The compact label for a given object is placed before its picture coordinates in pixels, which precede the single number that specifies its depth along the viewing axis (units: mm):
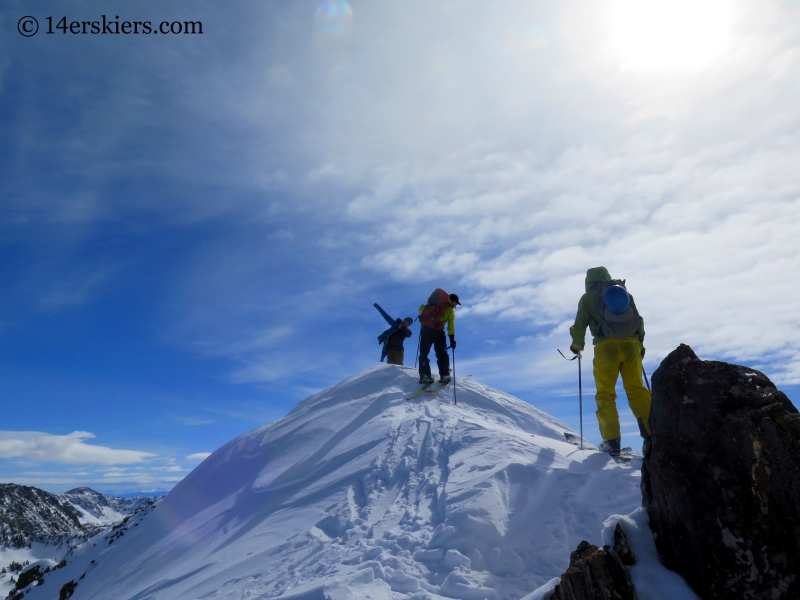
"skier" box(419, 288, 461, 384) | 14547
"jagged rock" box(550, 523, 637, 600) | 3848
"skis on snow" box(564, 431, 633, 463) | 7723
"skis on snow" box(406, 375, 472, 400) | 13688
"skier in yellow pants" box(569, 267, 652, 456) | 7816
